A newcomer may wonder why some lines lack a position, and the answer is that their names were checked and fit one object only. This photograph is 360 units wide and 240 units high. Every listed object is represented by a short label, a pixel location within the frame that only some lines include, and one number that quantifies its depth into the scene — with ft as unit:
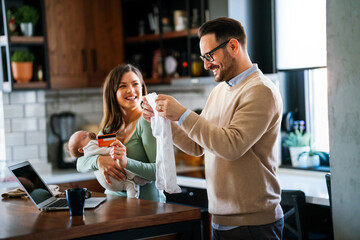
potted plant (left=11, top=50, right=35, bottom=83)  15.62
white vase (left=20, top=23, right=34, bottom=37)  15.92
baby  9.09
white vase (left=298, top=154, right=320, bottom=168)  13.71
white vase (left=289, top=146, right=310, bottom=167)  13.93
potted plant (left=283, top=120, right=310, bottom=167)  13.93
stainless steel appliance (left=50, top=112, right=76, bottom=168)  17.70
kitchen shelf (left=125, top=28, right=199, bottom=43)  15.94
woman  8.98
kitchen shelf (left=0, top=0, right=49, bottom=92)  15.44
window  13.91
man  7.15
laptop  7.93
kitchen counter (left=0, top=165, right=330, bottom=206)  11.17
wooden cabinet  16.48
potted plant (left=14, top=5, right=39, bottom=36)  15.74
